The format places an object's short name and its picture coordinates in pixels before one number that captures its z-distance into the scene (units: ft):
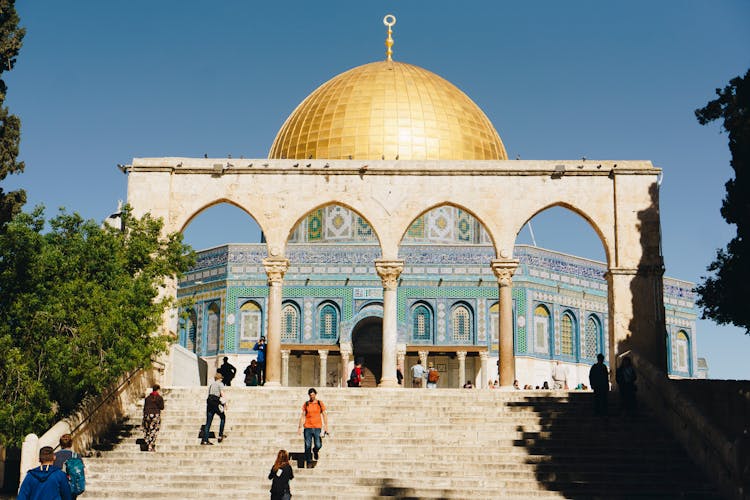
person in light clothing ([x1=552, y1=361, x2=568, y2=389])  92.15
